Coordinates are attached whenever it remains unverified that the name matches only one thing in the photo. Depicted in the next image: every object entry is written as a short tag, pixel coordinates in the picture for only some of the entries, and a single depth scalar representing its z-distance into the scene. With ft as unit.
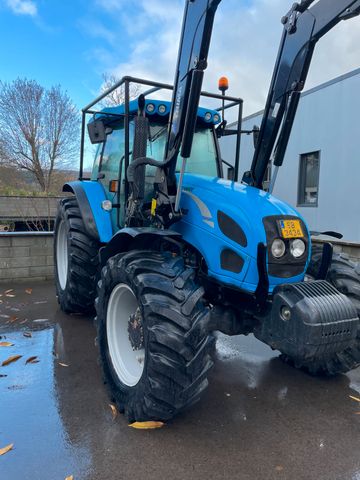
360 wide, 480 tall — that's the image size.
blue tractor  7.80
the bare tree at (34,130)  74.59
